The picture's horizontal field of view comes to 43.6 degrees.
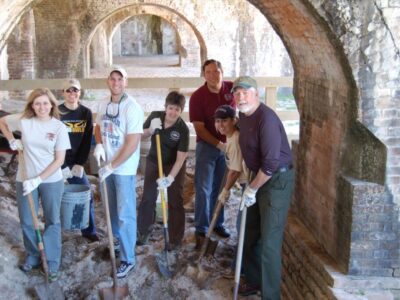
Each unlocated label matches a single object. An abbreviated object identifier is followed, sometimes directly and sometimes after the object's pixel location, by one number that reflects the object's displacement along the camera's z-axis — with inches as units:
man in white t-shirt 165.3
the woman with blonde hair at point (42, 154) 163.5
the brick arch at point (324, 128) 146.0
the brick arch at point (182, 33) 731.4
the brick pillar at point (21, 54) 500.4
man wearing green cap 142.7
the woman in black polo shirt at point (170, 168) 179.2
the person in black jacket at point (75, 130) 188.5
